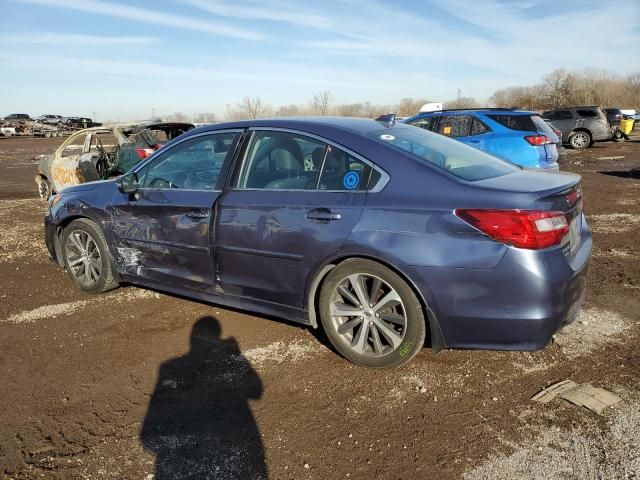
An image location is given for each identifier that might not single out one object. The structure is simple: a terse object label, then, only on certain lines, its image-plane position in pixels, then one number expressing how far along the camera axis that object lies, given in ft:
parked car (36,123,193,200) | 29.84
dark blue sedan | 9.52
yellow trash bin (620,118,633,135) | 92.08
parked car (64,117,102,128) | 155.43
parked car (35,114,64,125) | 163.66
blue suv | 29.63
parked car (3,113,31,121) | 172.36
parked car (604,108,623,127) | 85.66
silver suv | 72.08
